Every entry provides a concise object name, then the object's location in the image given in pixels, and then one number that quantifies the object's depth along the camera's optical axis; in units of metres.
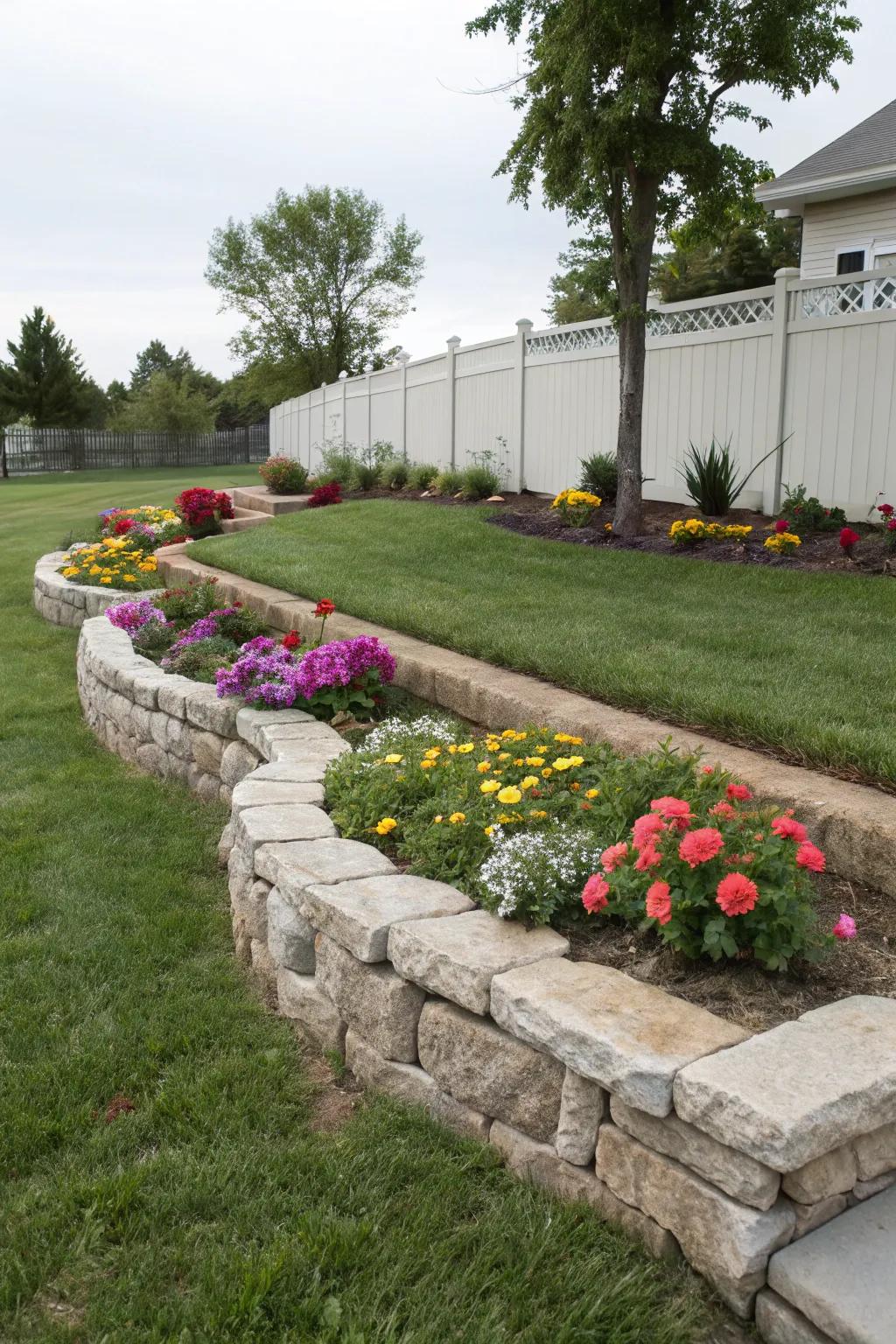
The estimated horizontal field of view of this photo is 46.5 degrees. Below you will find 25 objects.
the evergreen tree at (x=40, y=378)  39.19
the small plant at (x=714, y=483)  7.92
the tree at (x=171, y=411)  39.19
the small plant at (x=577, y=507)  8.34
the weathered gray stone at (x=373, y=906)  2.59
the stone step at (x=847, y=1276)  1.67
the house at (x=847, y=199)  11.93
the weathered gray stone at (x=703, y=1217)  1.81
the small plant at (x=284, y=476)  14.15
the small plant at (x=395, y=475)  12.75
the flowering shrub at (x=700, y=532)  7.10
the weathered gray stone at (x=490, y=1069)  2.21
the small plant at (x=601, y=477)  8.86
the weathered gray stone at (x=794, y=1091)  1.74
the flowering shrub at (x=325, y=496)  12.45
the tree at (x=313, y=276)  37.69
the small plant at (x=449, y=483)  11.16
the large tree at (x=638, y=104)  6.96
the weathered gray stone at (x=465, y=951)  2.34
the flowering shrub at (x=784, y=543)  6.68
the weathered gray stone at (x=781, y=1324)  1.74
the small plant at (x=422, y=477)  12.21
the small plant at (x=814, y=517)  7.17
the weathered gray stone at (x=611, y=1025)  1.92
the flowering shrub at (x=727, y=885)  2.26
